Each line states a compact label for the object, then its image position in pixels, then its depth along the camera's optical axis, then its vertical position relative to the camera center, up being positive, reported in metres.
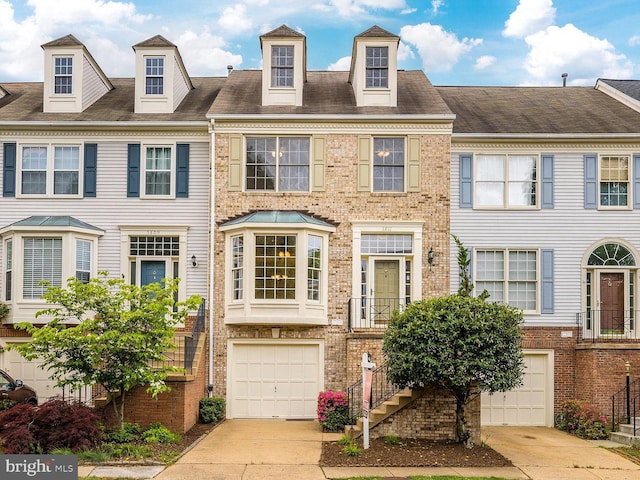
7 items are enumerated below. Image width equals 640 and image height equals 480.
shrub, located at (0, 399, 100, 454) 12.45 -2.94
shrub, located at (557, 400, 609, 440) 16.67 -3.71
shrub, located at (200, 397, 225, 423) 17.03 -3.47
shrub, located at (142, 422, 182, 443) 14.09 -3.45
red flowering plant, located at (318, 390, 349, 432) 16.05 -3.27
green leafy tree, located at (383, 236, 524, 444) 13.43 -1.44
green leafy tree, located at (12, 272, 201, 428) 13.77 -1.34
